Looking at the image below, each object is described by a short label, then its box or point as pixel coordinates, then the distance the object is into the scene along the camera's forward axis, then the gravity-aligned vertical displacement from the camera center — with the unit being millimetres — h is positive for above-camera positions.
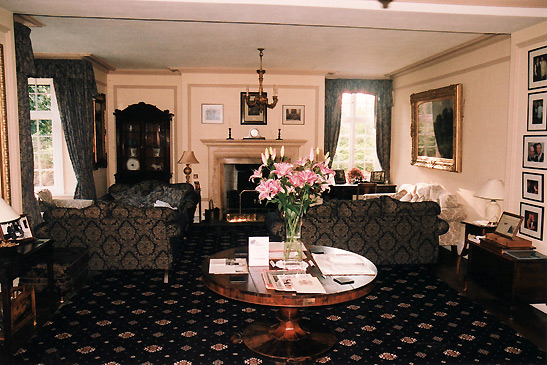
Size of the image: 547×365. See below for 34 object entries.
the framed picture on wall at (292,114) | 10008 +911
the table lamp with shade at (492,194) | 5475 -473
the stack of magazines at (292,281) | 3254 -943
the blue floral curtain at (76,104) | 8203 +927
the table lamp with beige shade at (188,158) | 9180 -57
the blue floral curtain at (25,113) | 5332 +498
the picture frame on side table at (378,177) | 10352 -494
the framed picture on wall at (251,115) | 9906 +884
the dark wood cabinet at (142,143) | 9703 +260
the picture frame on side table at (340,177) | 10208 -491
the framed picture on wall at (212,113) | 9883 +919
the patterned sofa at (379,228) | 5762 -936
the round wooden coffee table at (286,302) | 3180 -1028
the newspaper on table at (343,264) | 3658 -926
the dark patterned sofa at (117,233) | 5461 -944
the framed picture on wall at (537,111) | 4809 +476
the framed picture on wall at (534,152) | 4843 +37
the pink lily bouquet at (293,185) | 3463 -228
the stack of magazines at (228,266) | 3639 -917
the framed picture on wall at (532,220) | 4926 -722
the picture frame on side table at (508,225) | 4777 -750
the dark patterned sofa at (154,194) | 8059 -714
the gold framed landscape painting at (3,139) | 4727 +167
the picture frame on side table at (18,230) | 4209 -716
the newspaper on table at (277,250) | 4008 -876
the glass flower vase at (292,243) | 3697 -736
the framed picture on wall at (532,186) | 4914 -341
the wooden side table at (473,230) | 5535 -939
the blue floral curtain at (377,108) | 10578 +1100
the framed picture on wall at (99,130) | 8984 +512
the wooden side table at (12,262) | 3672 -922
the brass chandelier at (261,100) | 7586 +942
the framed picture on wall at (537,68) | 4789 +942
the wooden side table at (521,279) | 4516 -1247
